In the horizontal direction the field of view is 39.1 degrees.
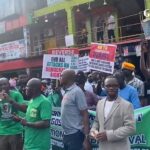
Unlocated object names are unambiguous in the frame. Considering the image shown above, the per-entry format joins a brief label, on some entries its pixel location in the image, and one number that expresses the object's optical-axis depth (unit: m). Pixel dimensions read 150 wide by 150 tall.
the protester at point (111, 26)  11.14
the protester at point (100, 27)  11.57
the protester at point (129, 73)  3.79
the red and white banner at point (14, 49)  13.97
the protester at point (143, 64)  2.97
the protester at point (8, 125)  3.15
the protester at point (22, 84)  5.19
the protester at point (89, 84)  4.34
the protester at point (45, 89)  5.53
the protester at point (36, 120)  2.66
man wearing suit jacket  2.21
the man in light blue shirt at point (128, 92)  3.15
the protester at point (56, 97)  3.72
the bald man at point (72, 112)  2.65
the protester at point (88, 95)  3.32
